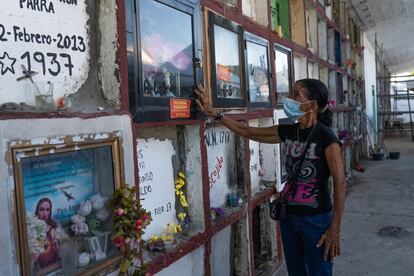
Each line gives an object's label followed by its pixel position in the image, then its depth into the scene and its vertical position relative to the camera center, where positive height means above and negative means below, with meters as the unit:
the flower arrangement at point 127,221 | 1.54 -0.35
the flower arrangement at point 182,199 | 2.25 -0.40
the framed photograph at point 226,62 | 2.49 +0.40
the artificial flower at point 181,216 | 2.26 -0.49
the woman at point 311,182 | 2.14 -0.34
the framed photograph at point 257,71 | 3.09 +0.39
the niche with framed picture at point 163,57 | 1.73 +0.32
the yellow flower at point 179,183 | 2.25 -0.31
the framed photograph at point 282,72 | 3.80 +0.45
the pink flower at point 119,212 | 1.53 -0.30
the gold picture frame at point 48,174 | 1.20 -0.13
